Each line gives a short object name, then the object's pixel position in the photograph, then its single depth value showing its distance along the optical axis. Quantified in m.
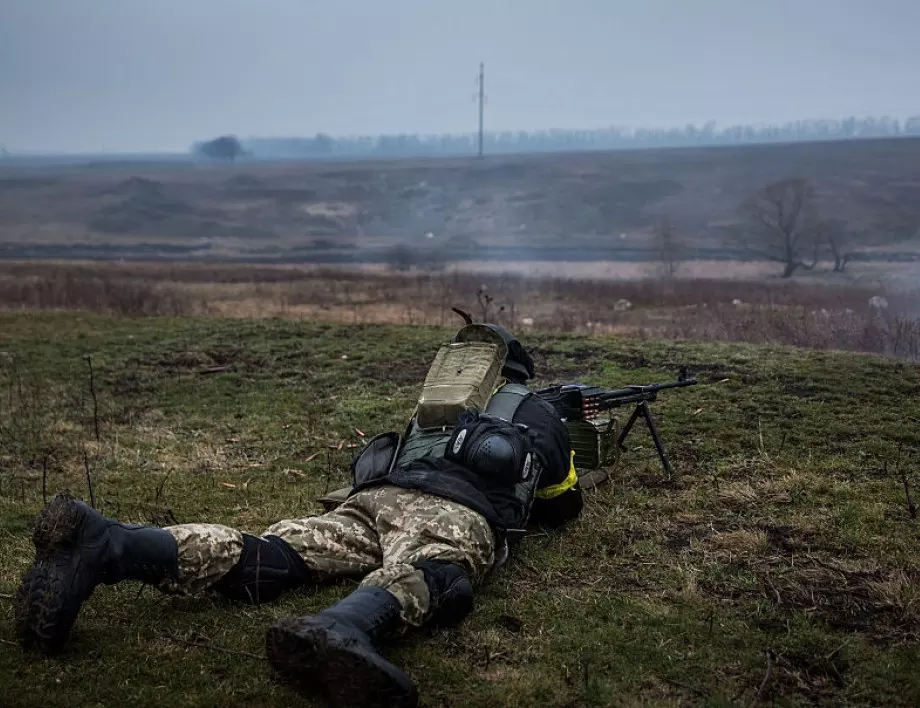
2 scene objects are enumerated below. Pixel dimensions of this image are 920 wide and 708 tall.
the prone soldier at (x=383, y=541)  3.18
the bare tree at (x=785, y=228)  35.19
